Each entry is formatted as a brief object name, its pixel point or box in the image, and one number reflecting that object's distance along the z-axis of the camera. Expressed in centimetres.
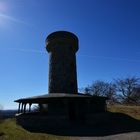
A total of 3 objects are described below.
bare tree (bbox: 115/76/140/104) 3707
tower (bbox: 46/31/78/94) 1870
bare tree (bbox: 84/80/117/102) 3932
